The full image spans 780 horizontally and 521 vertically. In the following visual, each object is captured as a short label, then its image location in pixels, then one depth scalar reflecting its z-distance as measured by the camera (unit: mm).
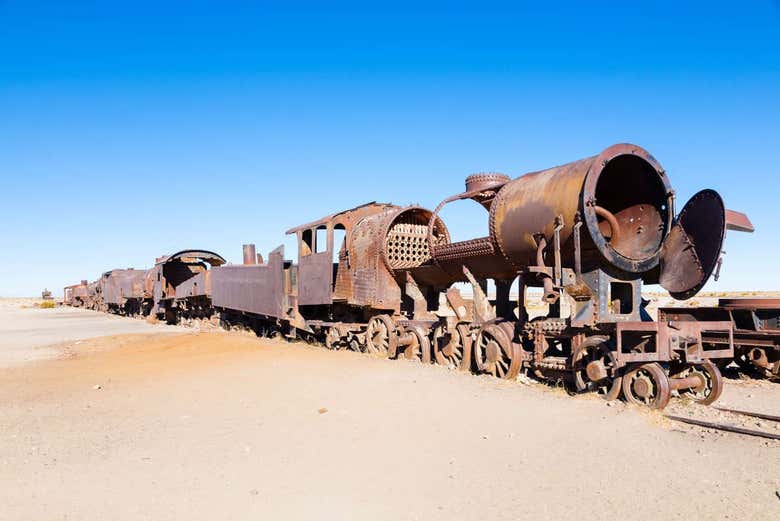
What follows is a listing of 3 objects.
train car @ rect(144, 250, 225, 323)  22977
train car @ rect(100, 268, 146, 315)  29753
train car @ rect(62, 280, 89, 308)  48062
